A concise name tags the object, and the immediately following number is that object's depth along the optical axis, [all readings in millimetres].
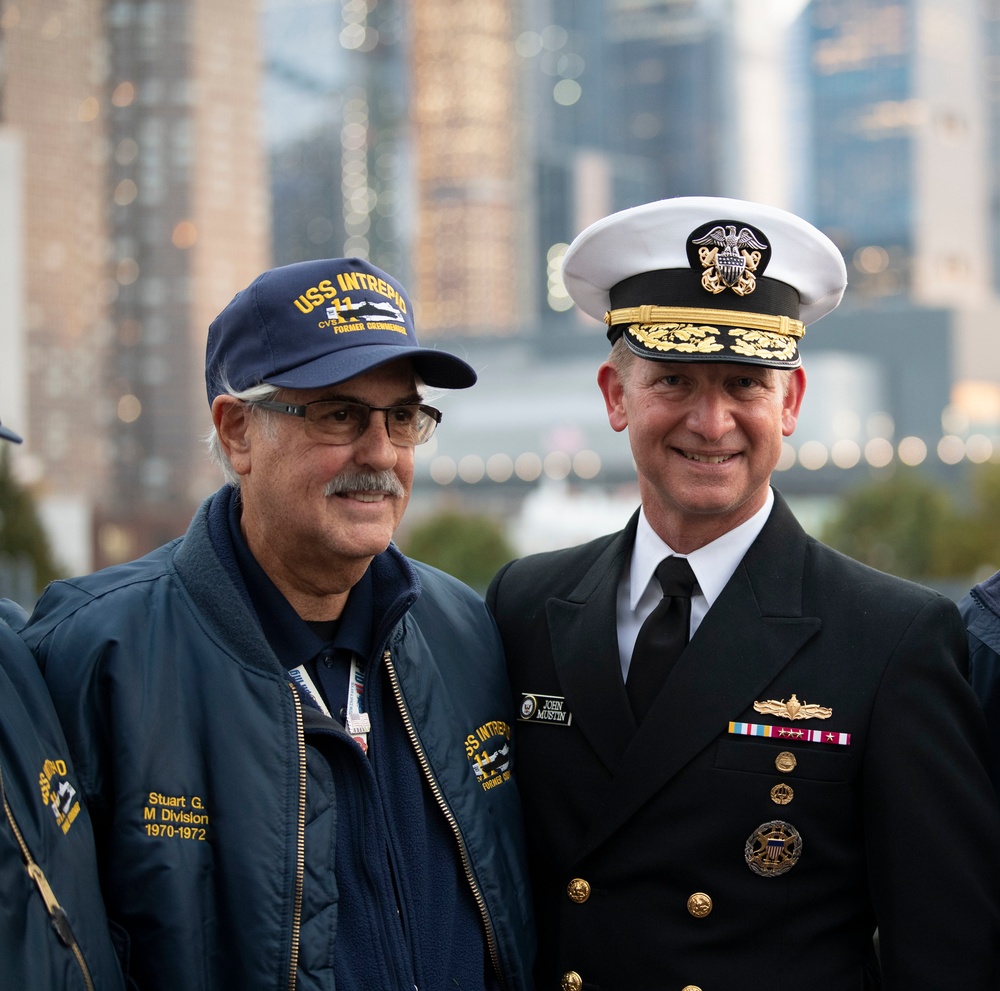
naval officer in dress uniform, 2934
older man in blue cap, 2711
